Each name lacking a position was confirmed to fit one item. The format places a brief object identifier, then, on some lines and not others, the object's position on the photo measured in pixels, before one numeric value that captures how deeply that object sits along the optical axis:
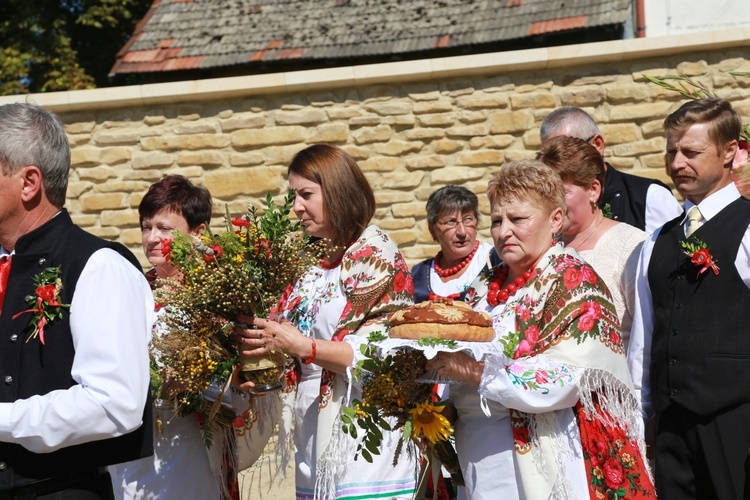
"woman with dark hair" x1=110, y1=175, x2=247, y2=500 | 4.09
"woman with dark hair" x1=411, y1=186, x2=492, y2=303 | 6.76
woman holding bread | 3.31
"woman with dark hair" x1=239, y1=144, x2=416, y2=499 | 3.83
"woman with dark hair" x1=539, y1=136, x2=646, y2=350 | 4.18
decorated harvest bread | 3.30
